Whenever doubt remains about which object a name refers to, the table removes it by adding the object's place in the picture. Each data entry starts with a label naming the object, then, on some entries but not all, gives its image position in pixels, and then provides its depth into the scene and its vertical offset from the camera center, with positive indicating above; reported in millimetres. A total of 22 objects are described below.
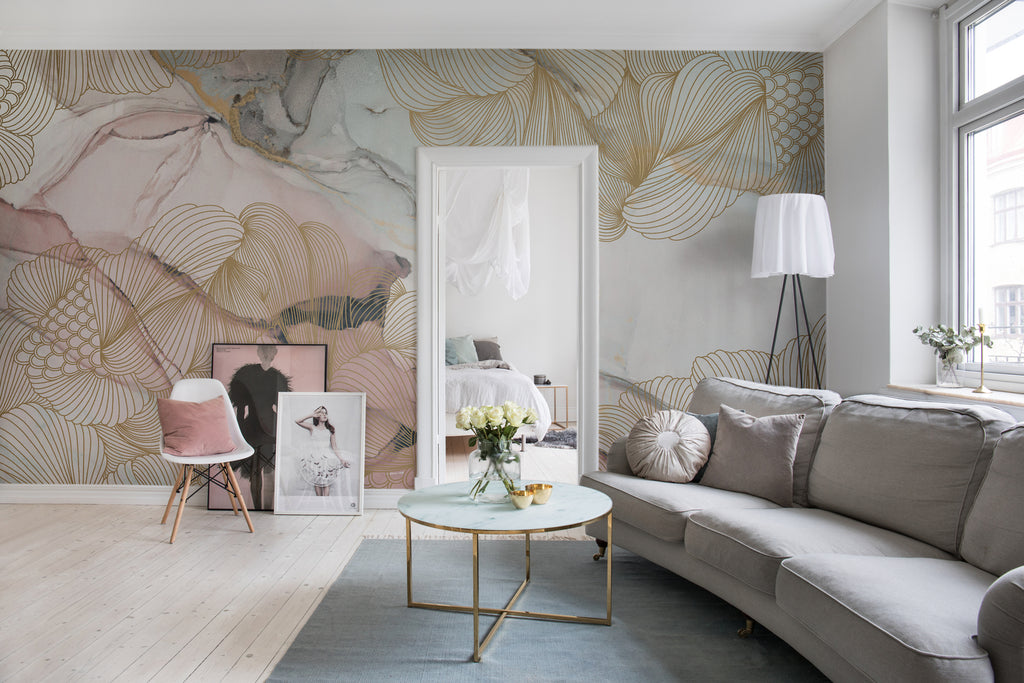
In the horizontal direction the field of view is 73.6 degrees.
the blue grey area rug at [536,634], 2148 -996
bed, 5555 -327
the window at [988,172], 3082 +868
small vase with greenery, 3129 +43
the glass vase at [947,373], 3235 -98
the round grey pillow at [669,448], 3023 -433
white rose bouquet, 2547 -305
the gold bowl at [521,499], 2465 -535
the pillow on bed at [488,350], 7320 +3
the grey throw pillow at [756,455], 2746 -430
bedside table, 7343 -570
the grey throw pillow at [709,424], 3072 -335
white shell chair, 3516 -563
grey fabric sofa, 1533 -596
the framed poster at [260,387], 4102 -231
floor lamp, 3635 +612
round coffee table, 2250 -573
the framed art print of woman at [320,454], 4023 -626
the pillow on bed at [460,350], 6766 +0
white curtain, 6312 +1162
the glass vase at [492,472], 2570 -461
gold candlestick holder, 3008 -125
